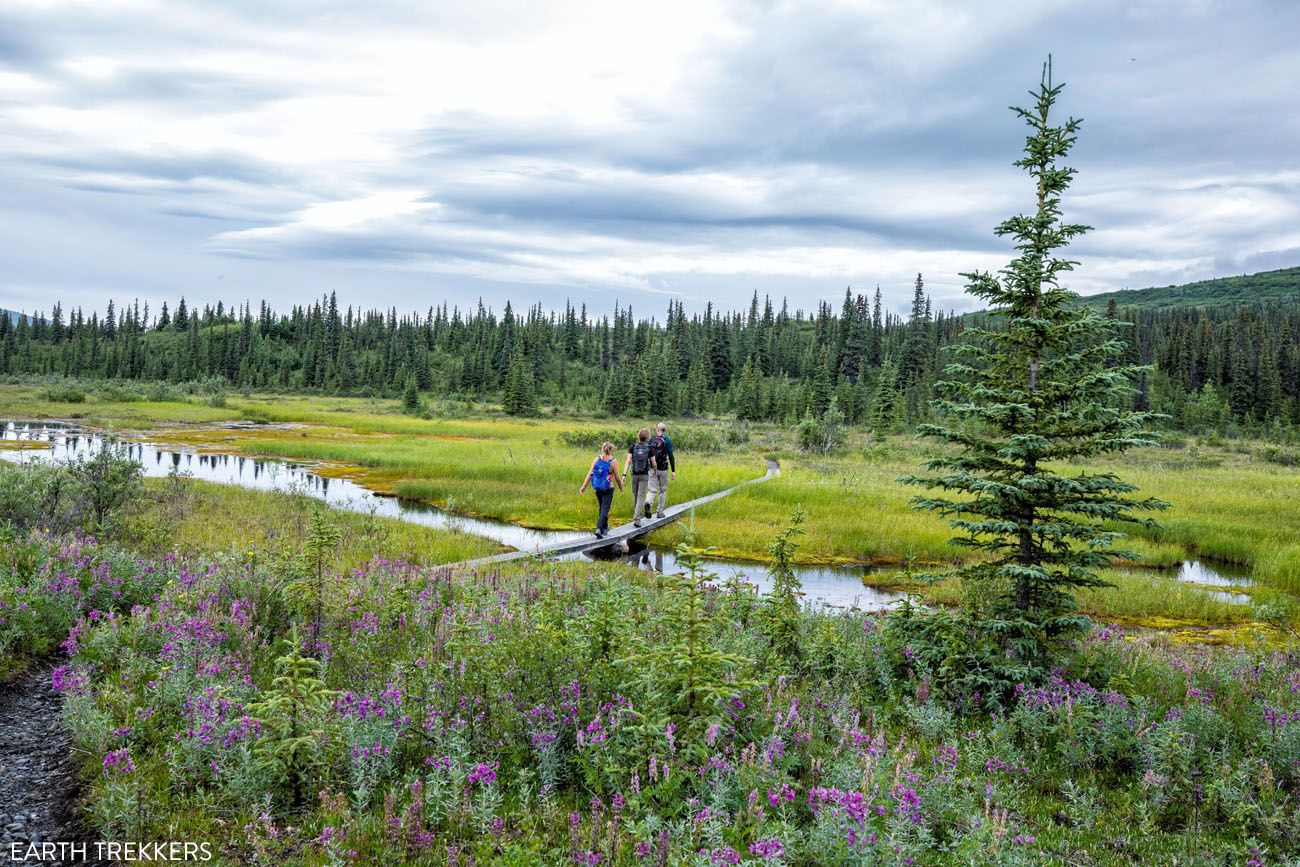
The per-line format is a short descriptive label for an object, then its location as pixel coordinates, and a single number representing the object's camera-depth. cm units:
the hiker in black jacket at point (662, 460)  1903
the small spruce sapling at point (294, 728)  430
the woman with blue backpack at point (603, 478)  1731
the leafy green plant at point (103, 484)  1299
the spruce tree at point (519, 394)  8288
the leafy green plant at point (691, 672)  446
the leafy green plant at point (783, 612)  723
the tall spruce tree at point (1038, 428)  740
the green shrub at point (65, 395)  6681
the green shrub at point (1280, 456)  5387
